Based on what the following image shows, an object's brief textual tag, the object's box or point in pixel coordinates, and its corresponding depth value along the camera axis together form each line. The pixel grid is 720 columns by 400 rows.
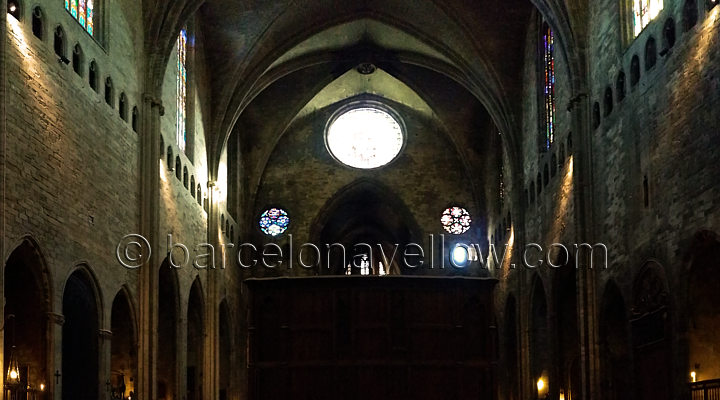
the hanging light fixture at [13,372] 21.22
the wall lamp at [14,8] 20.26
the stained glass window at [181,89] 33.56
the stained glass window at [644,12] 23.42
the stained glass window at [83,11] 24.25
